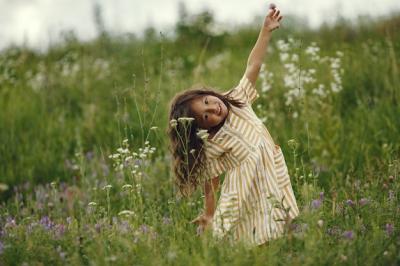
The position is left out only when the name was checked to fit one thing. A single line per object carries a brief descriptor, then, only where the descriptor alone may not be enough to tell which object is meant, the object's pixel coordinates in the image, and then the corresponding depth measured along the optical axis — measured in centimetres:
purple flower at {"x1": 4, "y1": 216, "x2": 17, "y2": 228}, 373
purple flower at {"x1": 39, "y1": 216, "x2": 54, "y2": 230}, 383
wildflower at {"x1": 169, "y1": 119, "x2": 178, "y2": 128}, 333
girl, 356
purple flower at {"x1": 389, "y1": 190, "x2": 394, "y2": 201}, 361
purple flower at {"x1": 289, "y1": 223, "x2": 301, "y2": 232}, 332
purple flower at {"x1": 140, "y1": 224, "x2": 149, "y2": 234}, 344
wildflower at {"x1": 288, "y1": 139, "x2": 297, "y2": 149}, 336
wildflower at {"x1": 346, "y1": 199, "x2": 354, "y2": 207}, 364
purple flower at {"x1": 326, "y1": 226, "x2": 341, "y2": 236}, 335
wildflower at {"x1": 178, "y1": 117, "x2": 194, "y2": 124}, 328
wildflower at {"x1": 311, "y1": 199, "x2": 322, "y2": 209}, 344
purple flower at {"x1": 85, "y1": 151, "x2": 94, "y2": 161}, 563
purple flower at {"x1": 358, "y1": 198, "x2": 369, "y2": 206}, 363
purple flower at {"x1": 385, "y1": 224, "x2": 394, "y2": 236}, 326
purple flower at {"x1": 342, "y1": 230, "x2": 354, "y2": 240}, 319
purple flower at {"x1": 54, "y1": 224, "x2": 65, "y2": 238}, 360
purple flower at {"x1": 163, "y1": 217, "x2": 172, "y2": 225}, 383
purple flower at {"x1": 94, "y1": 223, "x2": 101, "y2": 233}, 354
